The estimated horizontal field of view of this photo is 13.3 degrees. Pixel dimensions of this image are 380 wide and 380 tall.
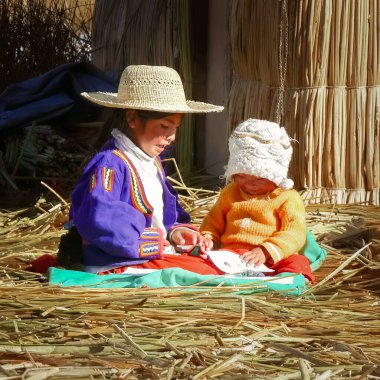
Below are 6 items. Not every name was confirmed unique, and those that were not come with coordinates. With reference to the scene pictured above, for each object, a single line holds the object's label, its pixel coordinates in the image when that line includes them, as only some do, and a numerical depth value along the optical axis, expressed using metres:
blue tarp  11.40
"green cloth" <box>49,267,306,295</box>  6.52
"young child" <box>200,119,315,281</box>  6.92
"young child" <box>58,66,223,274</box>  6.52
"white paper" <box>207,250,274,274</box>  6.80
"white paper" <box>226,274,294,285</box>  6.64
